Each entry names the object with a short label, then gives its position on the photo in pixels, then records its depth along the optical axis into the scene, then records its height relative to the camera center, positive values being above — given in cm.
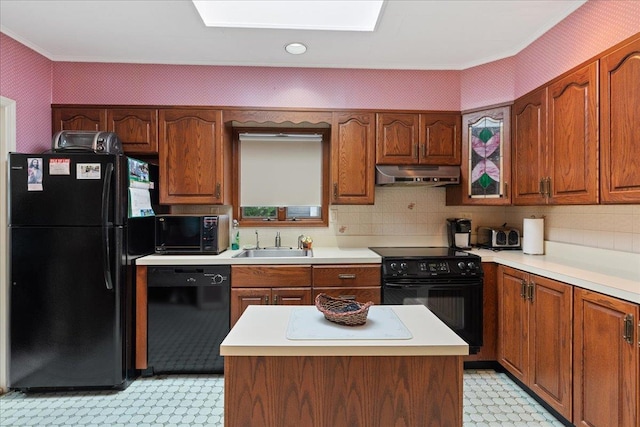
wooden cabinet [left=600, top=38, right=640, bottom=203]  169 +46
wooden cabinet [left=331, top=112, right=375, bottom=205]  292 +50
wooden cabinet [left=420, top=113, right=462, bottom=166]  295 +64
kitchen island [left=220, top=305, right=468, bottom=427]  111 -57
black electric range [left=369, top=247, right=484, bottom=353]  261 -57
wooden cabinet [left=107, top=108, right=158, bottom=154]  282 +71
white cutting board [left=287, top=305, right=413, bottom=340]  112 -40
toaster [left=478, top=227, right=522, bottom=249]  302 -22
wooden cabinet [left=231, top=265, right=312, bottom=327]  258 -55
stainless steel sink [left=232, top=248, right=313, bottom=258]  299 -35
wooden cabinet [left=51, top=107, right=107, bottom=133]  281 +77
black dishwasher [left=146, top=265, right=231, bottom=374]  254 -74
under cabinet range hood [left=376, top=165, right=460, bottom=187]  286 +32
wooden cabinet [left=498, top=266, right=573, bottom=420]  193 -77
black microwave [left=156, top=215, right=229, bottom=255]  272 -17
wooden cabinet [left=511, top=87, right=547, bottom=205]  241 +49
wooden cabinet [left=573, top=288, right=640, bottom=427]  152 -71
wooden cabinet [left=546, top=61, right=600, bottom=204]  196 +46
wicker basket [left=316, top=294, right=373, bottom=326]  122 -36
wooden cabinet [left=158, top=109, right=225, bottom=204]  283 +47
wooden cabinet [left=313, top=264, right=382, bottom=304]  261 -53
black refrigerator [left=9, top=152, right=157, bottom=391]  230 -38
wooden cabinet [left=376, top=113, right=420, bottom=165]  293 +63
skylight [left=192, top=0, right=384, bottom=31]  227 +136
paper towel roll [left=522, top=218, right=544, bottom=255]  272 -18
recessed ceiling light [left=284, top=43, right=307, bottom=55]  258 +126
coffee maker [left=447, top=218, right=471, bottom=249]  307 -18
